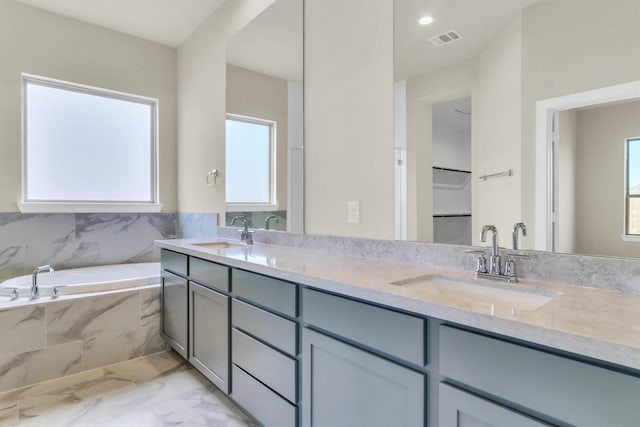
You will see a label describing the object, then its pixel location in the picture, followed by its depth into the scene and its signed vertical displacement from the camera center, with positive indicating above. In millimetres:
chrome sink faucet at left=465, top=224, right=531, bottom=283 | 1220 -195
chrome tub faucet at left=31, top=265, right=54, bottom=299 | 2301 -519
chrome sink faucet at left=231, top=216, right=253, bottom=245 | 2545 -173
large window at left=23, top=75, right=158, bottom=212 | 3070 +635
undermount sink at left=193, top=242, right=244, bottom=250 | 2552 -254
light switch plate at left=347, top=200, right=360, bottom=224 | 1882 -3
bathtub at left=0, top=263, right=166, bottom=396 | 2146 -784
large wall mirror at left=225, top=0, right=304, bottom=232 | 2258 +656
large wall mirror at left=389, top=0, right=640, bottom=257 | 1084 +329
